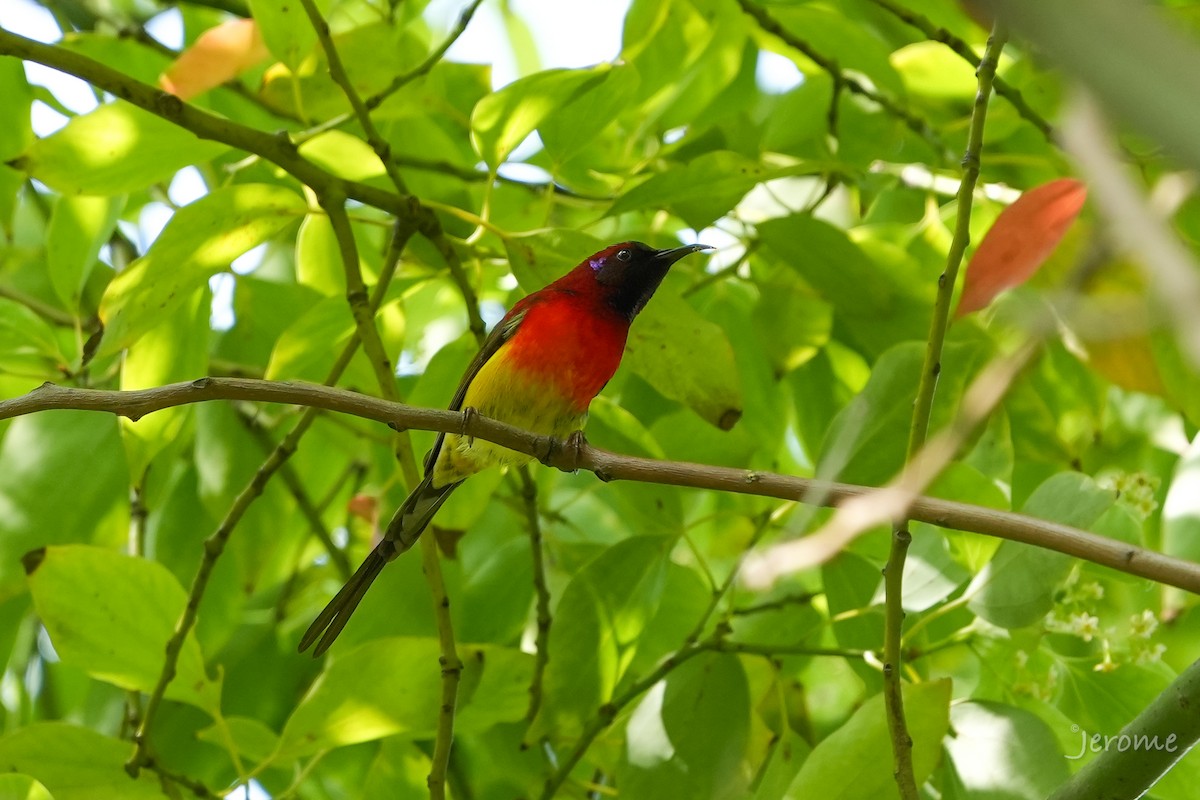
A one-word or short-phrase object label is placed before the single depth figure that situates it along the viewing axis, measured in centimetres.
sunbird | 632
